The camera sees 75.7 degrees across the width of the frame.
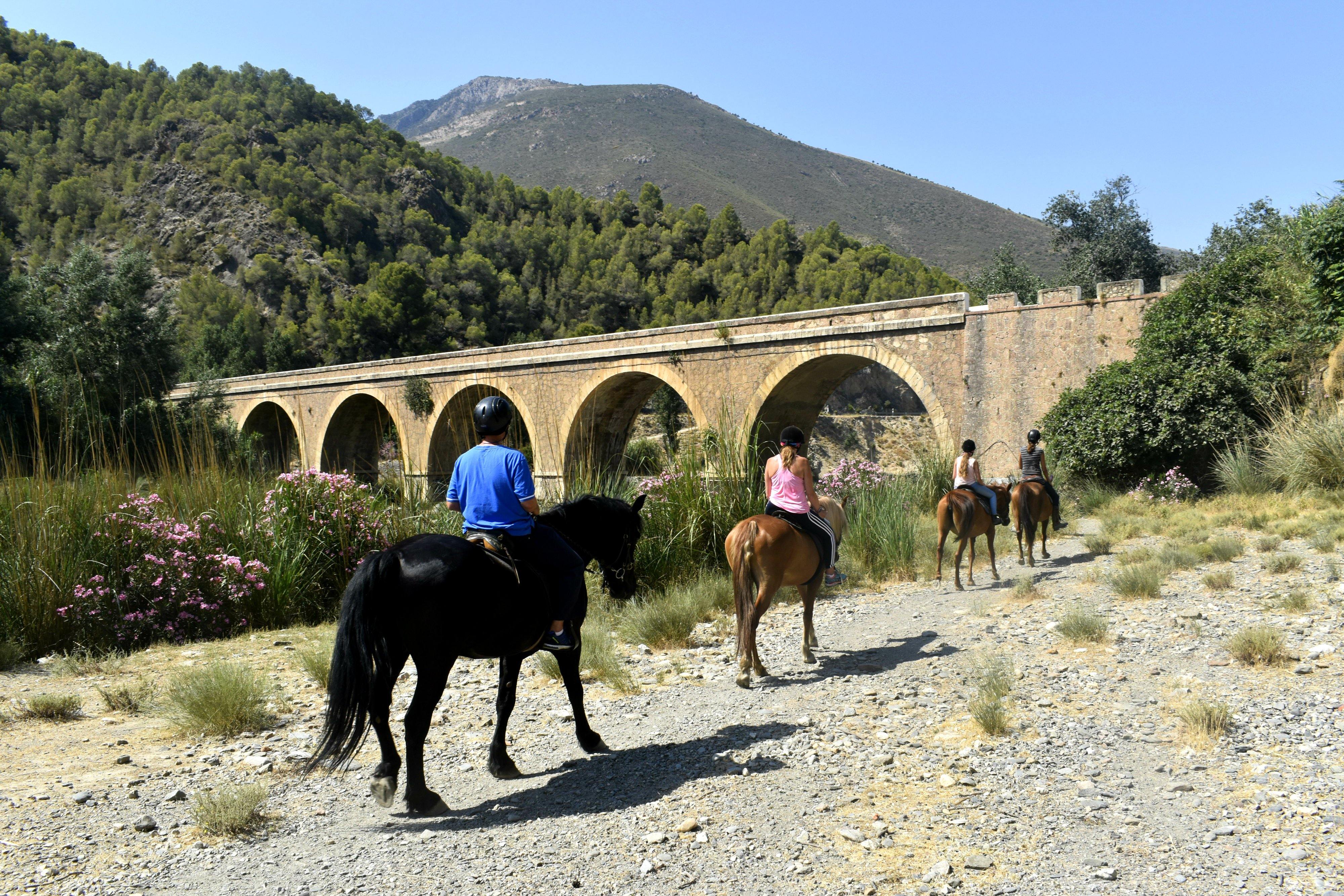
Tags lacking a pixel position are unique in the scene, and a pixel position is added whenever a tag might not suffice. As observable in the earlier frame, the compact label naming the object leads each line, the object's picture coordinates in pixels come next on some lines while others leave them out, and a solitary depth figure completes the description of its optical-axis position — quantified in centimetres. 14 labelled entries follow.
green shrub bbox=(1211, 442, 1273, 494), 1032
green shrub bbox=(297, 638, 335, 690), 541
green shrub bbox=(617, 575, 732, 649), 623
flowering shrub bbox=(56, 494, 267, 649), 649
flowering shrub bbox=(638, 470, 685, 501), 844
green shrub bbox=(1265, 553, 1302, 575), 644
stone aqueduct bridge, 1535
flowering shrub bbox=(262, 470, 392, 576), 767
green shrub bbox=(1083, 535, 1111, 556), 873
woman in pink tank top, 536
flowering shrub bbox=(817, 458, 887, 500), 1163
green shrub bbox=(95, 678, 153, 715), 494
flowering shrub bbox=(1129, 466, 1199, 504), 1152
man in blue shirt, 358
